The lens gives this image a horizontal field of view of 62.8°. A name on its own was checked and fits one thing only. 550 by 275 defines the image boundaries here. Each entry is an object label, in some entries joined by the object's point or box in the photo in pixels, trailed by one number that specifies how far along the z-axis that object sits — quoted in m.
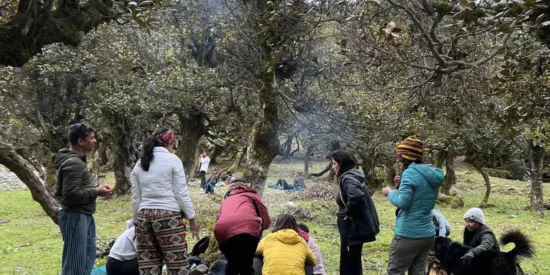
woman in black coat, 4.82
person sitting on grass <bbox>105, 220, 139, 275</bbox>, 4.78
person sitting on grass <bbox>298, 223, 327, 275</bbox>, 5.28
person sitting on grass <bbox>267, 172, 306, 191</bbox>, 21.50
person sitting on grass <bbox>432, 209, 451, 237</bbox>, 6.40
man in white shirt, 20.24
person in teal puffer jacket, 4.37
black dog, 5.12
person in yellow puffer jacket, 4.43
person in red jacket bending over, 4.54
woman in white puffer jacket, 4.28
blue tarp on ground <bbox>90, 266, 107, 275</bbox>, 5.63
